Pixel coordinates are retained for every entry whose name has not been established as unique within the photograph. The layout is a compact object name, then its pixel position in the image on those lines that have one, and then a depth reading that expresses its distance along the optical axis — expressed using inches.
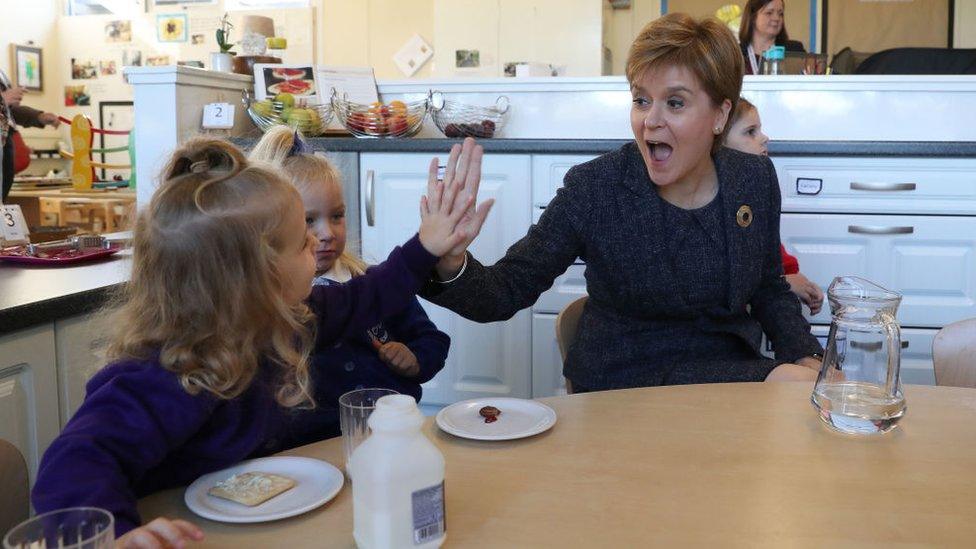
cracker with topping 31.0
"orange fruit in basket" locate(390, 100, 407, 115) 111.1
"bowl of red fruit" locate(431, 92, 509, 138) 112.5
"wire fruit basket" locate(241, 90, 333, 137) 111.1
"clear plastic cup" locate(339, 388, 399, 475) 33.3
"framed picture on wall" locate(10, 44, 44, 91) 264.5
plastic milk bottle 25.6
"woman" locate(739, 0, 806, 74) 141.6
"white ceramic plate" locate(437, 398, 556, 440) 37.5
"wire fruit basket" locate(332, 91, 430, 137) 110.5
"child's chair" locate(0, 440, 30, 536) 31.9
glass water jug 38.5
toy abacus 211.2
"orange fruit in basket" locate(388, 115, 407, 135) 111.0
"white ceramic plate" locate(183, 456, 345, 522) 29.8
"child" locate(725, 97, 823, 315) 81.2
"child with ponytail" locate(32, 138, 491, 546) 31.0
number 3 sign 77.0
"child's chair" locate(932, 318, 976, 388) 54.2
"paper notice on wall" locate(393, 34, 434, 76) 247.0
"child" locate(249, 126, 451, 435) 56.7
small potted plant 122.0
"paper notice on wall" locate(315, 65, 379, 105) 117.3
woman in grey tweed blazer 61.7
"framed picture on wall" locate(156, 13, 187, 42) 268.4
